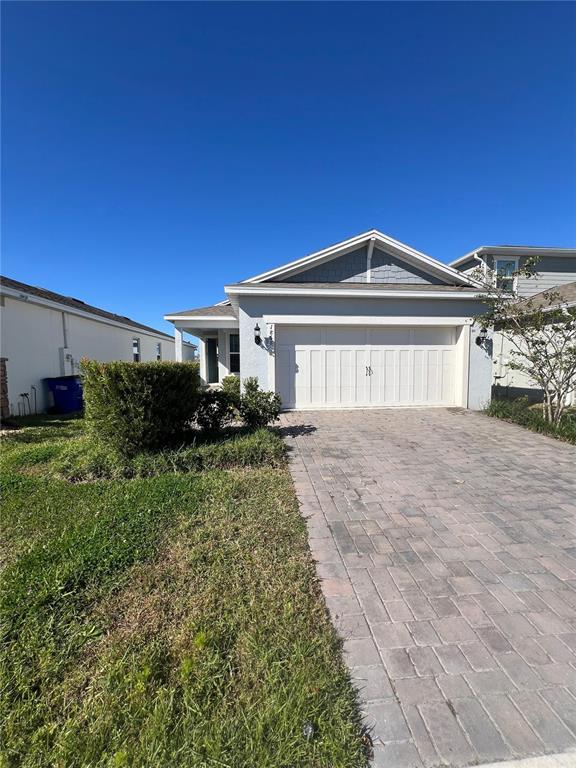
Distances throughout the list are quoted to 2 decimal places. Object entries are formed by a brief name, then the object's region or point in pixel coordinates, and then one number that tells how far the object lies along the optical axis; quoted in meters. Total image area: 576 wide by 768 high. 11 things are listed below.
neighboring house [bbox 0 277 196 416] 9.04
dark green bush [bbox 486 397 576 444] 6.64
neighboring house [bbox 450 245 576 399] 14.64
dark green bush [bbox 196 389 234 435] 5.95
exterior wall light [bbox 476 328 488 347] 9.17
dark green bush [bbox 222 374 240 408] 6.20
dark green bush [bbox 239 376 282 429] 6.37
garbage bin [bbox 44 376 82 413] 10.41
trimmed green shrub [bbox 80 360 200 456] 4.70
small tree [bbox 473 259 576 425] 7.27
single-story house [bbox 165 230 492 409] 8.74
